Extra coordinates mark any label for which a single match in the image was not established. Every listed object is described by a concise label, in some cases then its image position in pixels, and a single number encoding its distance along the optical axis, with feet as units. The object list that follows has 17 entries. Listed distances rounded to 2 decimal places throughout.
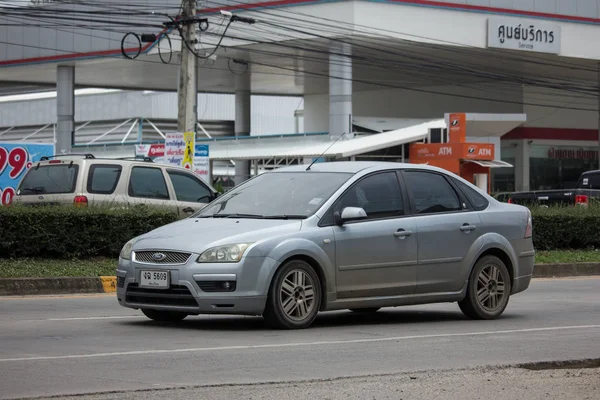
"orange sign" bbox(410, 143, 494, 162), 131.85
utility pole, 88.58
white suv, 58.54
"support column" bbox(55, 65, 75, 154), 171.63
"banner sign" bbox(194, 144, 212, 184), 85.92
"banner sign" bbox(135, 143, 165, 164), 125.18
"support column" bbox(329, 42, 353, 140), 145.07
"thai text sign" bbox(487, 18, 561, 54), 148.87
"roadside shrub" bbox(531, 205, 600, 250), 75.10
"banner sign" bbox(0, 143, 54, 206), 88.74
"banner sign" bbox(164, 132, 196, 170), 83.25
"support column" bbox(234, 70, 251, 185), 200.75
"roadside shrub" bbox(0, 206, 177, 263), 53.42
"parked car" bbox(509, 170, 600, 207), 84.48
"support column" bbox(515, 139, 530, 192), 192.85
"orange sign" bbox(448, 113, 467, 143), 134.00
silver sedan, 32.42
